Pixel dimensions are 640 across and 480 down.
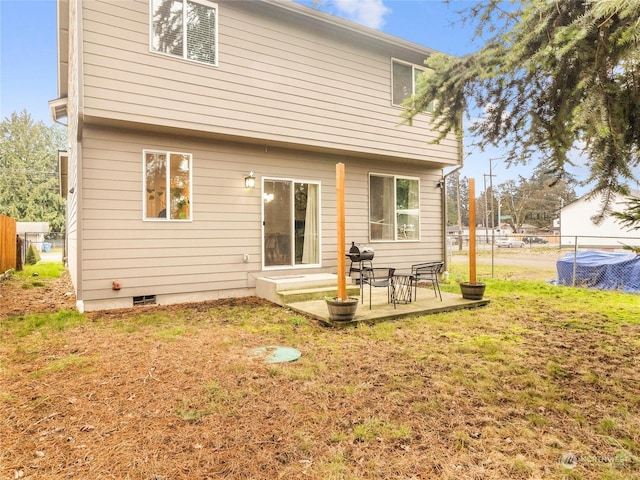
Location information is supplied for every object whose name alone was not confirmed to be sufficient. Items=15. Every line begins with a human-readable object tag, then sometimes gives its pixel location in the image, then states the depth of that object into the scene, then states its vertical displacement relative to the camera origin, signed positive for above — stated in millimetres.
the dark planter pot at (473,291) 6512 -915
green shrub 14258 -569
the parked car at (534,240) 35547 -85
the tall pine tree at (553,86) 2432 +1291
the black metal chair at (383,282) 5488 -645
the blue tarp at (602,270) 8031 -739
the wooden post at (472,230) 6543 +176
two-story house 5637 +1878
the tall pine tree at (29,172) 31797 +6354
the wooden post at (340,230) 5066 +139
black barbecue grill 7891 -317
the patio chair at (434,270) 6018 -518
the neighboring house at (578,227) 28828 +1112
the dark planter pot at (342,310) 5004 -952
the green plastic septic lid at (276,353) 3748 -1210
